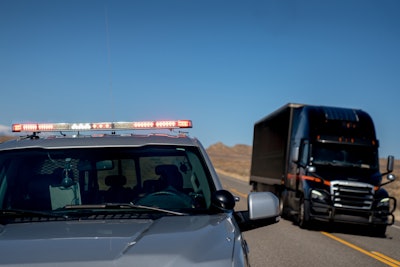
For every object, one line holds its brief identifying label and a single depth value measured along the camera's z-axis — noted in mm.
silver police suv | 3094
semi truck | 17016
